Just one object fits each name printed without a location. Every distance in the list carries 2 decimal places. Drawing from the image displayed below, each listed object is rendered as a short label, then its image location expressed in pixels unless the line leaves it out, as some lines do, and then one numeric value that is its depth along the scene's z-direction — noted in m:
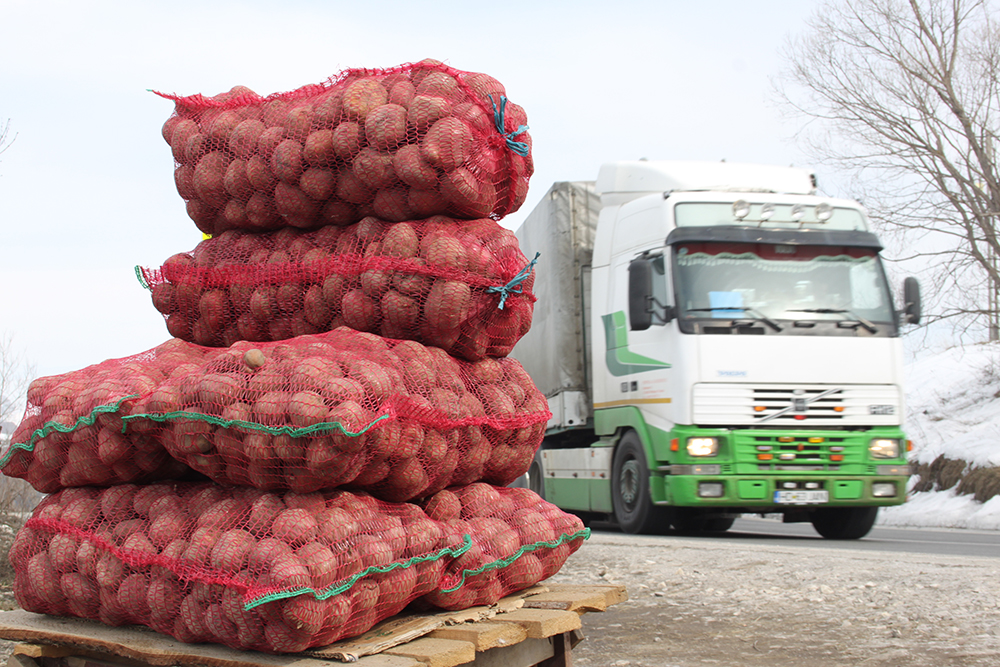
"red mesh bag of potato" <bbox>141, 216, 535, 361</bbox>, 4.18
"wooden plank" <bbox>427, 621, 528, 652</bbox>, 3.54
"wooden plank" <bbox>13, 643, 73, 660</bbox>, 3.79
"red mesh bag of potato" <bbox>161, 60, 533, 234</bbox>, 4.24
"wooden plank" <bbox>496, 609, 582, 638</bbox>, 3.76
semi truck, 9.91
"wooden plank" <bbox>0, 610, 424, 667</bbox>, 3.27
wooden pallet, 3.32
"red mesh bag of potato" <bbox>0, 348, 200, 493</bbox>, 3.75
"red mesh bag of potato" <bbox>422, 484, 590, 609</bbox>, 3.90
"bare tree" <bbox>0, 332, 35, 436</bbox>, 12.55
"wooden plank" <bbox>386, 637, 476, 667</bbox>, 3.25
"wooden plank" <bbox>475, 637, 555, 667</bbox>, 3.79
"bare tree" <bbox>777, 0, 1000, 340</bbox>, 22.33
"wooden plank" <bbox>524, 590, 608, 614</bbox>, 4.11
